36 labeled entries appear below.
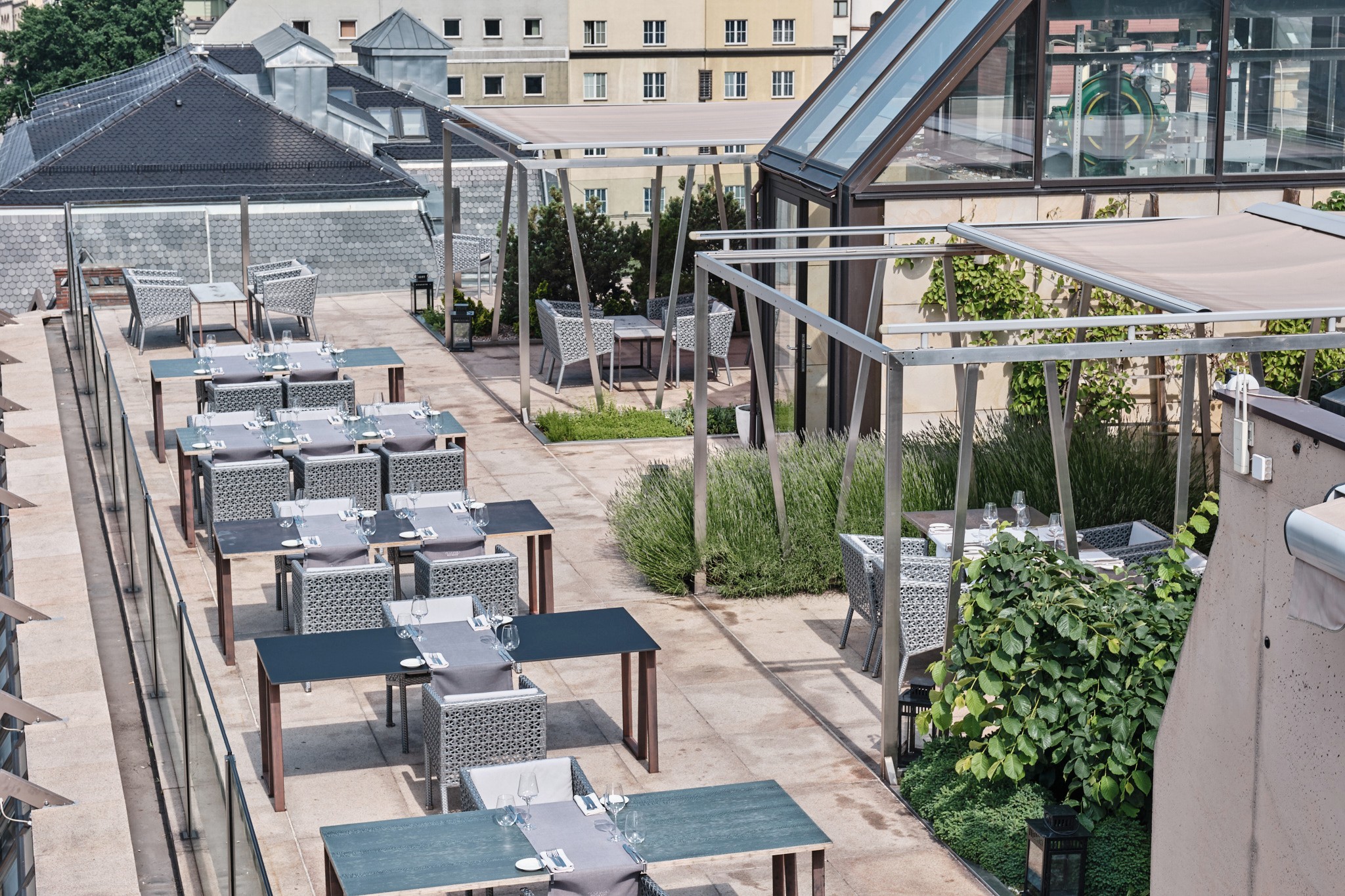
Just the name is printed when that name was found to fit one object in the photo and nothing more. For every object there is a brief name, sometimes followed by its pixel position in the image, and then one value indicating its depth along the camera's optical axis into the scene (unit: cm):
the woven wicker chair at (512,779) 727
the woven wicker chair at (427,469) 1276
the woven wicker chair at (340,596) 1008
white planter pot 1614
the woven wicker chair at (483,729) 832
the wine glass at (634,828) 666
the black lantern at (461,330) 2130
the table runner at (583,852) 640
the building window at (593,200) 2247
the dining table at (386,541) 1059
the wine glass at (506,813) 682
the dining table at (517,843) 642
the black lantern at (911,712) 920
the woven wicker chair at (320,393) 1519
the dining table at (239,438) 1315
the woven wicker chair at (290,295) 2088
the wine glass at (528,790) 683
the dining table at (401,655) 866
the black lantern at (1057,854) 761
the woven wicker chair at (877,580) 982
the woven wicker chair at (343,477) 1264
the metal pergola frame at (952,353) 834
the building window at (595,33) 8769
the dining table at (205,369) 1576
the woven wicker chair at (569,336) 1859
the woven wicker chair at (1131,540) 1073
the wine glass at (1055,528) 1059
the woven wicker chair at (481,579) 1009
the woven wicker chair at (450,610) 945
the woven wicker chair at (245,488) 1230
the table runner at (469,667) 858
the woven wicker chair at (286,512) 1130
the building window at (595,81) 8875
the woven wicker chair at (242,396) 1504
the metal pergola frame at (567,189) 1688
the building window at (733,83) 9050
